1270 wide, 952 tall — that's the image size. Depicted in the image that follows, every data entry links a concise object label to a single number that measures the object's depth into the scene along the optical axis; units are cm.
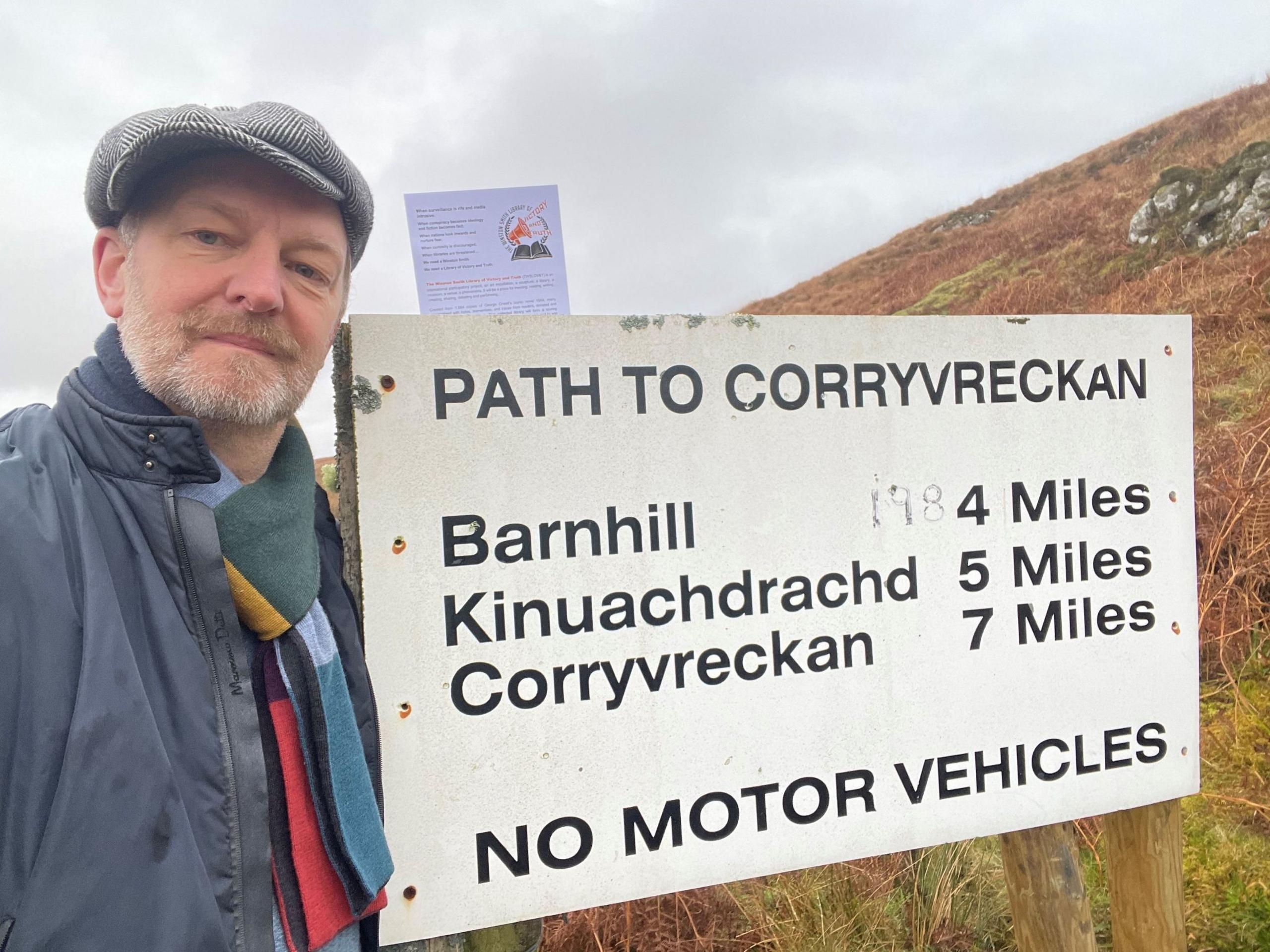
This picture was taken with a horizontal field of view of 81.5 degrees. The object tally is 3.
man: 83
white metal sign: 148
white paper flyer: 163
